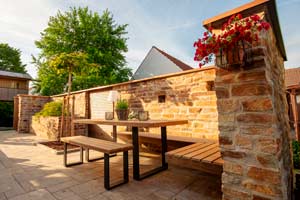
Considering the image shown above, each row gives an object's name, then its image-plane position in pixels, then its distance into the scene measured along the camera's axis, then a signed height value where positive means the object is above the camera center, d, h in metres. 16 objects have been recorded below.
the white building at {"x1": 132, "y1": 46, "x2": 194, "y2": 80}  9.71 +2.88
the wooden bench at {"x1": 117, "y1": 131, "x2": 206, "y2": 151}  3.06 -0.60
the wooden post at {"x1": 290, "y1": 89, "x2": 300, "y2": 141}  4.80 -0.07
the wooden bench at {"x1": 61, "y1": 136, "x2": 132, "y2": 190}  2.18 -0.53
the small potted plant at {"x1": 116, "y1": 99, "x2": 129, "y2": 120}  3.15 -0.01
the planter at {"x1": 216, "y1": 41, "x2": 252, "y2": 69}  1.26 +0.42
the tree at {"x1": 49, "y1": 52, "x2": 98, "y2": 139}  4.66 +1.45
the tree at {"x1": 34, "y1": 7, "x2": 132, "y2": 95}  11.27 +4.88
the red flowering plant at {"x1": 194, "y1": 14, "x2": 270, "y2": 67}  1.24 +0.58
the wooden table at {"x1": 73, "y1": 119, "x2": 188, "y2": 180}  2.35 -0.50
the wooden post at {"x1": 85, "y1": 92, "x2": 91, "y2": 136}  6.06 +0.15
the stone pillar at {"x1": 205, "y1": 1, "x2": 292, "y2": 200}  1.22 -0.17
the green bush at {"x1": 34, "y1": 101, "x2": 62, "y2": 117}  6.35 +0.08
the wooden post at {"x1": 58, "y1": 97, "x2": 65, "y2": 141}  5.03 -0.51
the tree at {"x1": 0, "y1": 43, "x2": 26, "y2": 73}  17.48 +5.93
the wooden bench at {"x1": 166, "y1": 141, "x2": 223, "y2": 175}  1.62 -0.54
